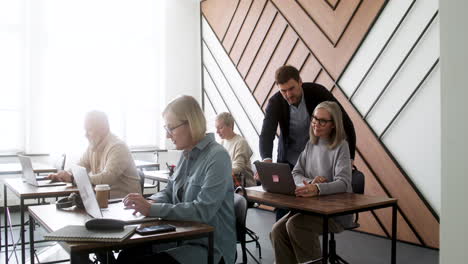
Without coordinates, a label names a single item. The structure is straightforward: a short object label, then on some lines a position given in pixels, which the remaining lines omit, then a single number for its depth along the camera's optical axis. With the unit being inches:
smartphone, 61.4
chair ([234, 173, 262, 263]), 79.8
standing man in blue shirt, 122.7
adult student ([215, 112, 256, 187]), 154.5
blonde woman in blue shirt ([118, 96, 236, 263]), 69.0
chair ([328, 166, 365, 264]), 112.6
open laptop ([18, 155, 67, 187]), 124.3
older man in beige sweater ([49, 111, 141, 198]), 116.1
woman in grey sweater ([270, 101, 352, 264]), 98.7
